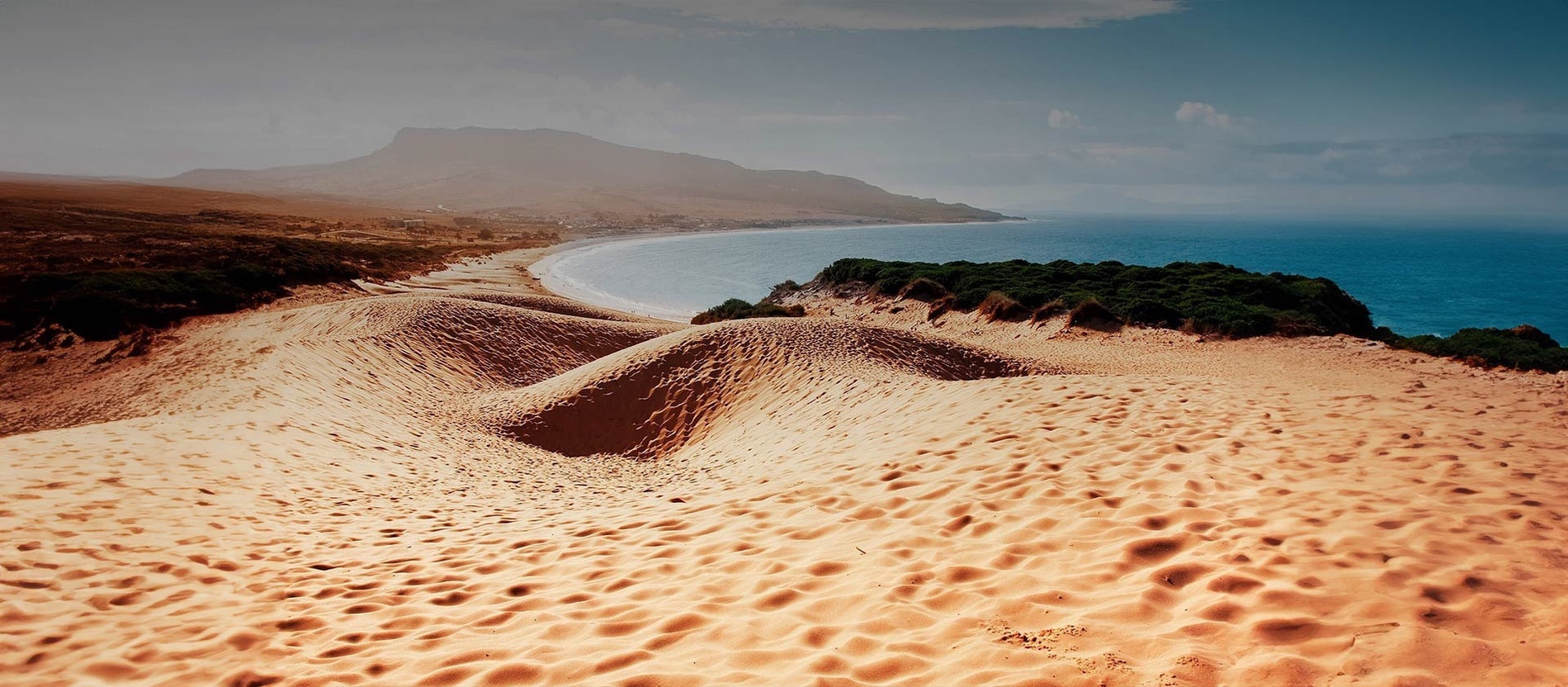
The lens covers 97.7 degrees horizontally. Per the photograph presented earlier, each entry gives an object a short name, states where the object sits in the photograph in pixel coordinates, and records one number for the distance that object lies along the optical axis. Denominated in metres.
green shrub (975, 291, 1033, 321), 26.99
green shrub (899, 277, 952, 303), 31.64
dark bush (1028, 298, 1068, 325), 26.00
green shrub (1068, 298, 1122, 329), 24.89
